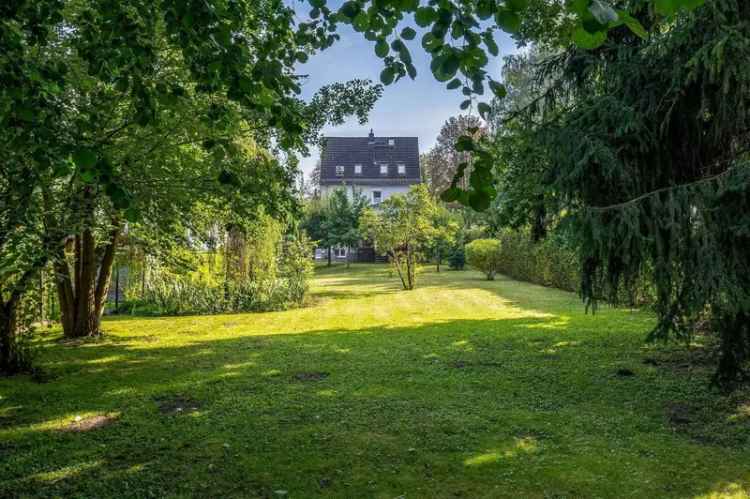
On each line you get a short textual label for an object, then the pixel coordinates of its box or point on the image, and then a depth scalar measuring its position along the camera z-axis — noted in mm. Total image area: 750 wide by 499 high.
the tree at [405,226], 18000
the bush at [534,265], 16672
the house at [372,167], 40781
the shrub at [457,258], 28297
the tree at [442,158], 47875
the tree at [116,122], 2750
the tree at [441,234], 18172
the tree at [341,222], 30953
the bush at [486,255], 22047
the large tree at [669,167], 4324
